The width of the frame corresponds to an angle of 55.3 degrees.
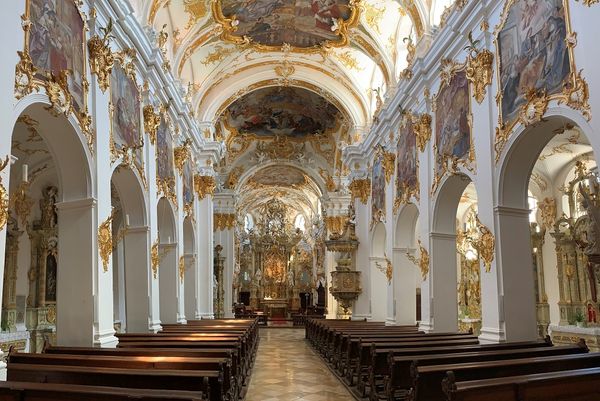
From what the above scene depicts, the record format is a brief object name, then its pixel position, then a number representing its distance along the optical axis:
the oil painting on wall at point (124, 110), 10.91
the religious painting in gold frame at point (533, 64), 8.04
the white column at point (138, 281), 12.70
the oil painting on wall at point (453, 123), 11.65
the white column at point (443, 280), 13.27
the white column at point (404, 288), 16.64
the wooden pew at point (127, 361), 6.82
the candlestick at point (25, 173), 7.67
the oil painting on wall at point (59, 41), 7.66
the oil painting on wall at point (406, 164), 15.04
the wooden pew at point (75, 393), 4.59
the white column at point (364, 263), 21.02
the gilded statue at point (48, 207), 16.21
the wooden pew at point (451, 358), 7.25
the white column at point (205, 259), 20.92
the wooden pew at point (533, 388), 5.07
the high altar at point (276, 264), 45.12
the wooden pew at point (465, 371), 6.33
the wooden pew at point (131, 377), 5.80
